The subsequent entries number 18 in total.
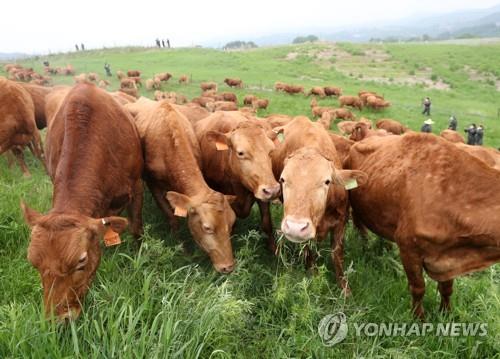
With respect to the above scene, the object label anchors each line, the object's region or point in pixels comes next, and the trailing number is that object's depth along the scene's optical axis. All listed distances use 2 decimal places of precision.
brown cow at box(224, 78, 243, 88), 29.88
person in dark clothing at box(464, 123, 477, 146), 19.12
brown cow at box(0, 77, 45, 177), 7.94
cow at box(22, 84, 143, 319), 3.64
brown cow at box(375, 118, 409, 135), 18.33
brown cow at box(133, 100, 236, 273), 5.11
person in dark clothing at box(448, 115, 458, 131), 21.25
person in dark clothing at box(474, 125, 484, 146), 18.94
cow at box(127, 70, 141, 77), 31.97
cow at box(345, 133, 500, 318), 4.18
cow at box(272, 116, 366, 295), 4.26
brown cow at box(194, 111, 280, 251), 5.58
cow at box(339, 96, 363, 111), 24.86
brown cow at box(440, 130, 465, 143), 14.19
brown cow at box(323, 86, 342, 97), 28.09
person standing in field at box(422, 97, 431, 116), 24.19
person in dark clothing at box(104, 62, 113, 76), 33.76
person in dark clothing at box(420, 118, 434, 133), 19.23
